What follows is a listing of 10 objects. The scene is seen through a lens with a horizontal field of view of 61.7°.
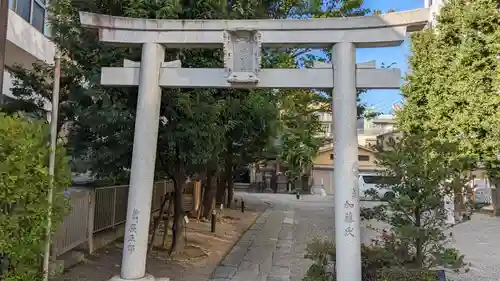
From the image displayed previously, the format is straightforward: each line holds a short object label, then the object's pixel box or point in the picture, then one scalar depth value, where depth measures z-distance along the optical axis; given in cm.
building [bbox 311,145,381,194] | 3953
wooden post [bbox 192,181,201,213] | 1681
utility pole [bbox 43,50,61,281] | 496
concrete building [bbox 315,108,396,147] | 4938
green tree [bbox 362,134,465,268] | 604
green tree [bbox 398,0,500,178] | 1539
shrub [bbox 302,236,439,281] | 584
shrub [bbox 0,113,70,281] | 455
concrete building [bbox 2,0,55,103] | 1297
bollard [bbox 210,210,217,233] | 1334
